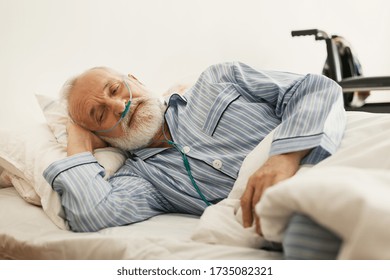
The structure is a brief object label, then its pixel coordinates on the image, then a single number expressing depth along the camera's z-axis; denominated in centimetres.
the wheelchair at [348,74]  195
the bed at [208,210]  43
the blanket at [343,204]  41
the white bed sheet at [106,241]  75
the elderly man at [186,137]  93
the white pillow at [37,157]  107
